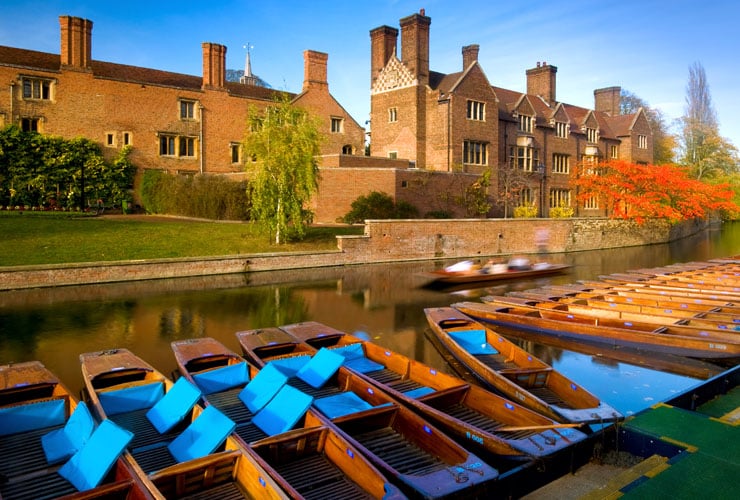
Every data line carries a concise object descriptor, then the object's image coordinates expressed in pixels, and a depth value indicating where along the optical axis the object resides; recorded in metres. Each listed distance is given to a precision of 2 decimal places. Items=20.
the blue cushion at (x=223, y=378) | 7.98
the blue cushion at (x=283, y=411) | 6.28
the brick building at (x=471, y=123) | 35.91
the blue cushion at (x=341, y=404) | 6.79
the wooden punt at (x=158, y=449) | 5.05
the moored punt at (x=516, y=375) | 6.70
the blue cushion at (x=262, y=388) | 7.02
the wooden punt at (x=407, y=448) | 5.04
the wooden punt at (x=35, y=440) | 4.85
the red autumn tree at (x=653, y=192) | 36.38
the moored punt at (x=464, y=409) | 5.95
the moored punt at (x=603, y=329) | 10.24
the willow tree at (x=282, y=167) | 23.53
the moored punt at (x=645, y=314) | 10.98
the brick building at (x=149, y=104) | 31.44
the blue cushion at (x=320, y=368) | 8.11
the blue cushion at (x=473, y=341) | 10.20
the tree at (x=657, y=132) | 61.59
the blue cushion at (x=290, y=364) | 8.82
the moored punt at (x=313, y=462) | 5.13
